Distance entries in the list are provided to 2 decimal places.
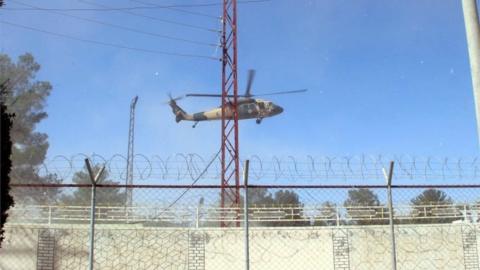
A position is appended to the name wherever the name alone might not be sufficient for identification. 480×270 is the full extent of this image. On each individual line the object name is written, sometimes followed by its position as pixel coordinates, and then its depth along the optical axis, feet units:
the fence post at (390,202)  21.03
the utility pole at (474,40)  16.21
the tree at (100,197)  53.30
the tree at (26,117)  74.64
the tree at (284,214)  44.09
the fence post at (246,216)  19.94
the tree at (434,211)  45.19
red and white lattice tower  63.72
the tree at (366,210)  43.88
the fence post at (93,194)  19.45
